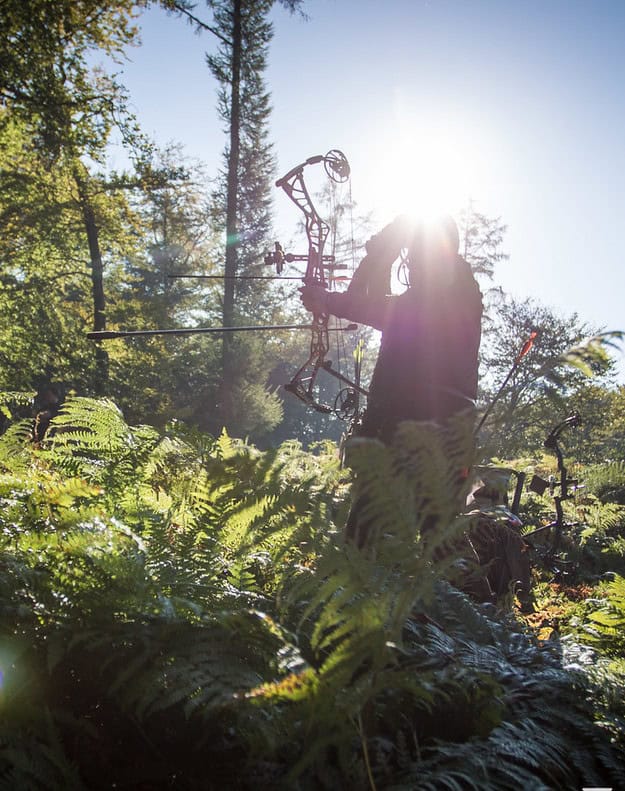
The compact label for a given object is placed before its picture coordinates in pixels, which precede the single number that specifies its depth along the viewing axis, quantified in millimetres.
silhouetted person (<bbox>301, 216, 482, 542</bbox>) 2207
